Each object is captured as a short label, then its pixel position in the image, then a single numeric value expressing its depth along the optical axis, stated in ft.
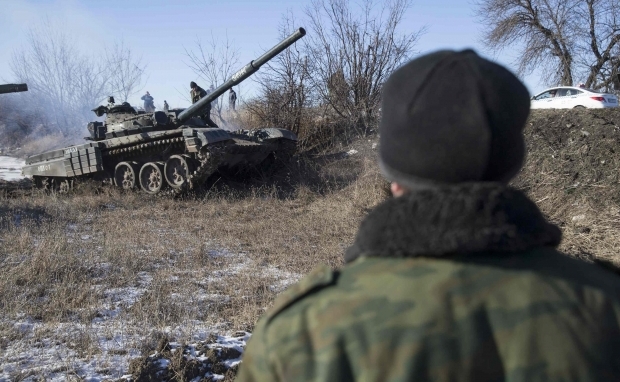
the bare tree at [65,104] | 105.29
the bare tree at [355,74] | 57.06
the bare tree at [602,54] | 73.41
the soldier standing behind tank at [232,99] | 67.31
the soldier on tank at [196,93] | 44.06
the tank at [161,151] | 36.17
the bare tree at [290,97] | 55.98
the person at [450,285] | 2.92
